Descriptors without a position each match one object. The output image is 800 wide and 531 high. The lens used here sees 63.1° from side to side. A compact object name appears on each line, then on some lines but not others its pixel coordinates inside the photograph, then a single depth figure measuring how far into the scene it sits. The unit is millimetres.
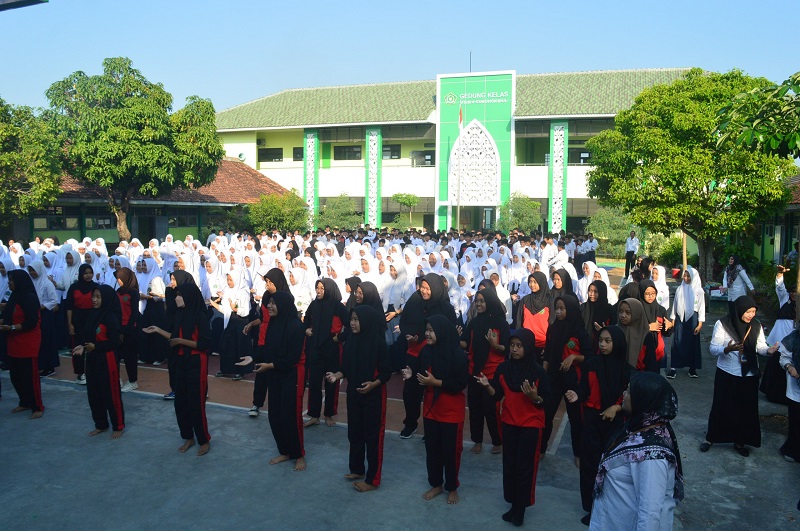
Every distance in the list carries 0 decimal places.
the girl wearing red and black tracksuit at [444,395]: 4832
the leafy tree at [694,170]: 14258
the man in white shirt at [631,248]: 20344
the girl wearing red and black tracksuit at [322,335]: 6430
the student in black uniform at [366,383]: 5195
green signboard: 30031
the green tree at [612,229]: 26875
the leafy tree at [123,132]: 18594
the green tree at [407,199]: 31594
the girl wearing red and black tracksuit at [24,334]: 6797
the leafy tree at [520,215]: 27750
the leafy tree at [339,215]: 29047
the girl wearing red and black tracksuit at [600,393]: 4621
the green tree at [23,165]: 15812
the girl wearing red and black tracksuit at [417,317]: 6309
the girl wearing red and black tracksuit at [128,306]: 7289
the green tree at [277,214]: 26328
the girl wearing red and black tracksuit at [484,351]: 5820
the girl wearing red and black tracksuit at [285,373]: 5562
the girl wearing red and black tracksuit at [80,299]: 6904
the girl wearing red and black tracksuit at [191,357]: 5844
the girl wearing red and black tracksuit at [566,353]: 5543
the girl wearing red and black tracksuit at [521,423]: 4637
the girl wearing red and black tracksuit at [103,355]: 6164
